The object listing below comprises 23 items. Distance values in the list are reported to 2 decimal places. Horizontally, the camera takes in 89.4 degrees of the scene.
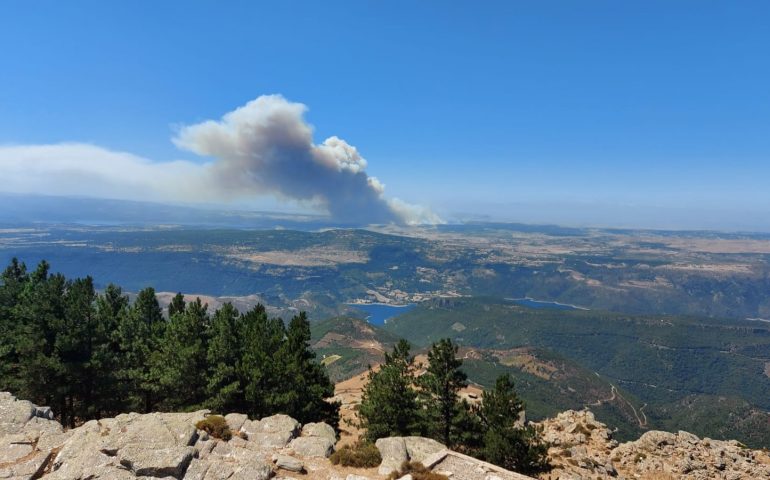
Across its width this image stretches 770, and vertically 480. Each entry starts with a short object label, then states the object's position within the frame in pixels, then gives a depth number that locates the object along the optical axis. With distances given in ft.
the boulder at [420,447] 88.35
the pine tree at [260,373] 115.65
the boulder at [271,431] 90.02
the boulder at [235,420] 97.15
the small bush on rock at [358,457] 82.48
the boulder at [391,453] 79.48
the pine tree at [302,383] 119.14
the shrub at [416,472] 72.84
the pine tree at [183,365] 120.78
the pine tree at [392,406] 113.70
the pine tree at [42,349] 116.16
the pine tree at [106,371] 125.90
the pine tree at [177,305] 158.10
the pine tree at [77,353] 121.08
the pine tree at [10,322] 123.64
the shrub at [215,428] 87.56
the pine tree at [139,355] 128.47
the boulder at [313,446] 86.89
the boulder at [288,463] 76.59
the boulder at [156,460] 64.75
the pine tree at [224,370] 116.47
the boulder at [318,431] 96.68
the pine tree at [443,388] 118.42
